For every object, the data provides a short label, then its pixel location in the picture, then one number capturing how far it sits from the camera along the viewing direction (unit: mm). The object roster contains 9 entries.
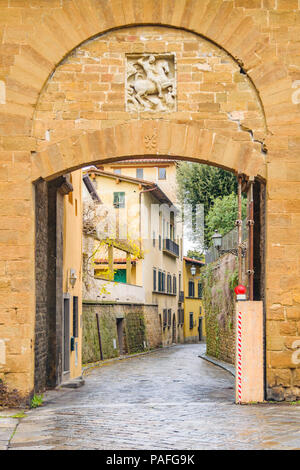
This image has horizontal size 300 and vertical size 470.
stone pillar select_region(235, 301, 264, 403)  10125
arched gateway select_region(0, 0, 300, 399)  10336
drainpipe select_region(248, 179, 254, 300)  10477
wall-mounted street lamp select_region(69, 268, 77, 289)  15627
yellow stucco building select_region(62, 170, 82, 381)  15109
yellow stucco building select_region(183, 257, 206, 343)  53003
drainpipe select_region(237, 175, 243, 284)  10438
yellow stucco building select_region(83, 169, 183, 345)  35000
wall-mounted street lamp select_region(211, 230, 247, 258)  20922
